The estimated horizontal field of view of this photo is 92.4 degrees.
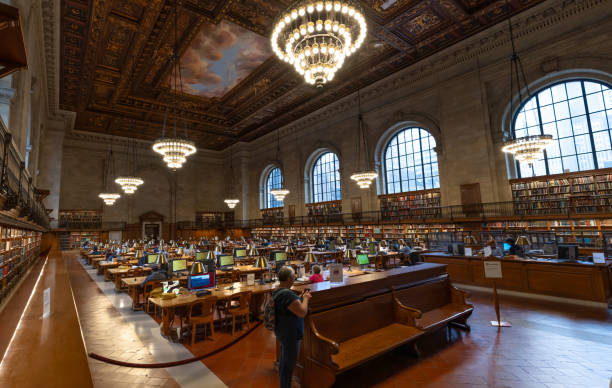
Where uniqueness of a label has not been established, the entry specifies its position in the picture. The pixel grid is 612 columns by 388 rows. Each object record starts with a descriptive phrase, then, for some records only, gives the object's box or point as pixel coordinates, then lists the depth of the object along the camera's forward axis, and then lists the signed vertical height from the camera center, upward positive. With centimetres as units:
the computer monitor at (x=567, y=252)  594 -79
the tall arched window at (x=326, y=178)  1894 +309
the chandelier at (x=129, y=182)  1482 +266
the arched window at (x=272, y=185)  2338 +347
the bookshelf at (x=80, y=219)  1926 +121
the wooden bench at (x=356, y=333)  273 -124
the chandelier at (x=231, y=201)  1983 +190
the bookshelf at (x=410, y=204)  1352 +80
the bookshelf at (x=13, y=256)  438 -30
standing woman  256 -90
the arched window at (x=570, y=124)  977 +321
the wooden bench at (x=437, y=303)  385 -125
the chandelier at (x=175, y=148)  980 +285
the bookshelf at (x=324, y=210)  1778 +92
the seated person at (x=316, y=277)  442 -78
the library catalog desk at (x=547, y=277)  544 -130
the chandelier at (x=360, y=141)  1639 +467
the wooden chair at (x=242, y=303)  452 -115
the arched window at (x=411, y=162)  1448 +301
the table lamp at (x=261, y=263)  459 -55
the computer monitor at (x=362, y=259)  711 -88
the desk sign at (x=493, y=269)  439 -78
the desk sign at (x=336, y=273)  354 -59
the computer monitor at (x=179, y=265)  632 -72
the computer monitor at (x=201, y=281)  476 -83
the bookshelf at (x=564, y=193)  911 +67
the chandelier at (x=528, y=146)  842 +203
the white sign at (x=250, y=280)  502 -88
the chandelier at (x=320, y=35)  591 +391
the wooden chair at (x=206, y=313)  414 -122
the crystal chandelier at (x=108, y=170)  2169 +484
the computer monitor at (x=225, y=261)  729 -77
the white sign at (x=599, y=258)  546 -86
